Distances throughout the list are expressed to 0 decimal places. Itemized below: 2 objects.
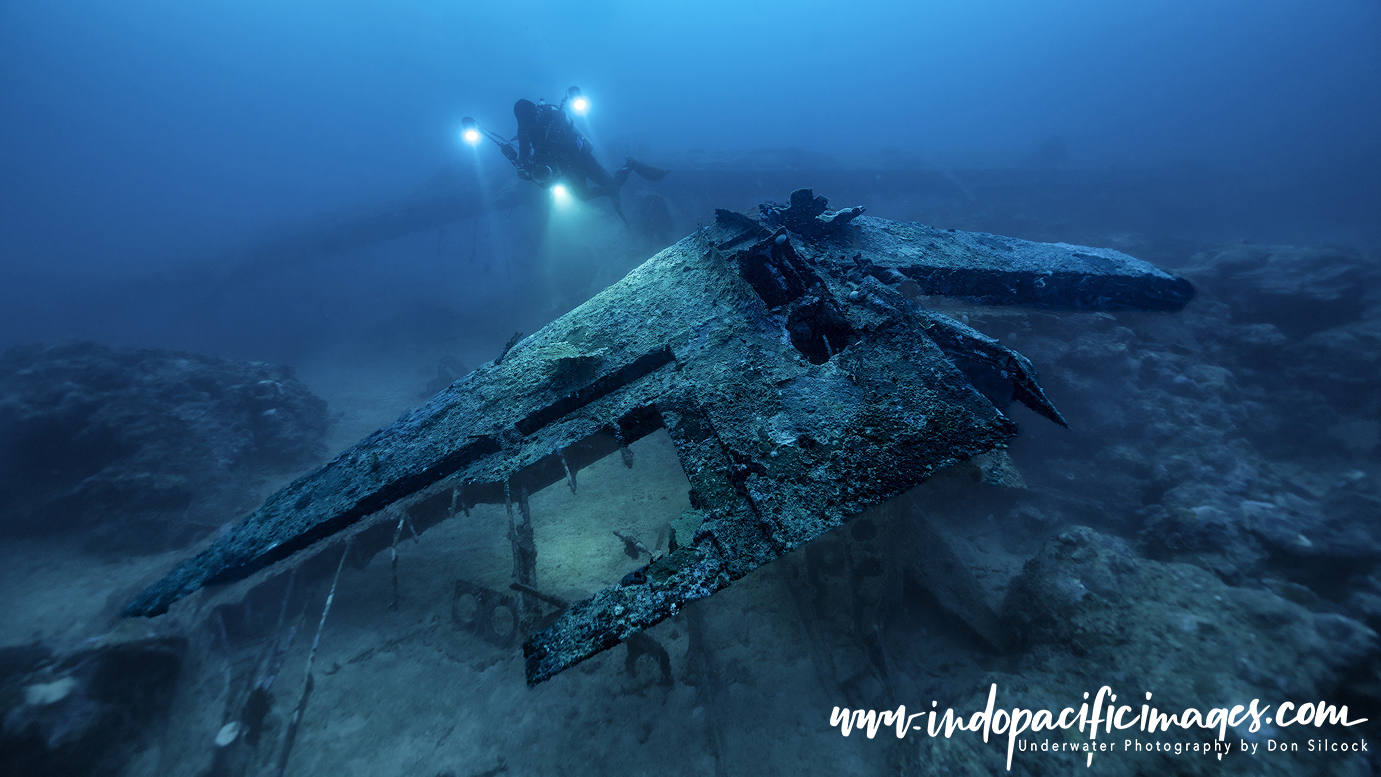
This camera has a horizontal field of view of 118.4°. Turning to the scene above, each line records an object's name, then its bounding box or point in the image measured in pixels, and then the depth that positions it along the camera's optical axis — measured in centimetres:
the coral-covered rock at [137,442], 783
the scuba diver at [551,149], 1154
